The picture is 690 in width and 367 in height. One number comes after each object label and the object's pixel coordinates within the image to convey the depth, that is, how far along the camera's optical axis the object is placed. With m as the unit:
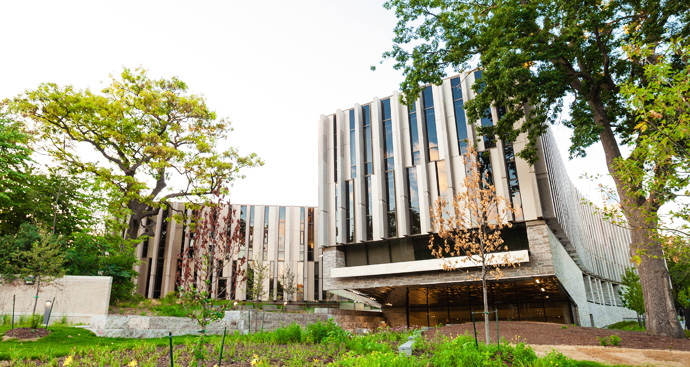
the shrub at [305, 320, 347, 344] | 9.48
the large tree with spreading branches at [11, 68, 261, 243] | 19.19
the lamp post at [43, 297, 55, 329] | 12.38
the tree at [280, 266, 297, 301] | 34.66
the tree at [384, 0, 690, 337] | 11.67
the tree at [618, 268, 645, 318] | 28.36
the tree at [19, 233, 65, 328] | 12.14
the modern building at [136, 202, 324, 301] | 39.19
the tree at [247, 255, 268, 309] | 30.08
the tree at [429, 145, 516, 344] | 9.49
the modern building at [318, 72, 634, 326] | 17.84
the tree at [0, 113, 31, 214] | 17.61
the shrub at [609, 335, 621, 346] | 9.69
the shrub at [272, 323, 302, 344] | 9.64
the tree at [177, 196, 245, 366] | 7.25
